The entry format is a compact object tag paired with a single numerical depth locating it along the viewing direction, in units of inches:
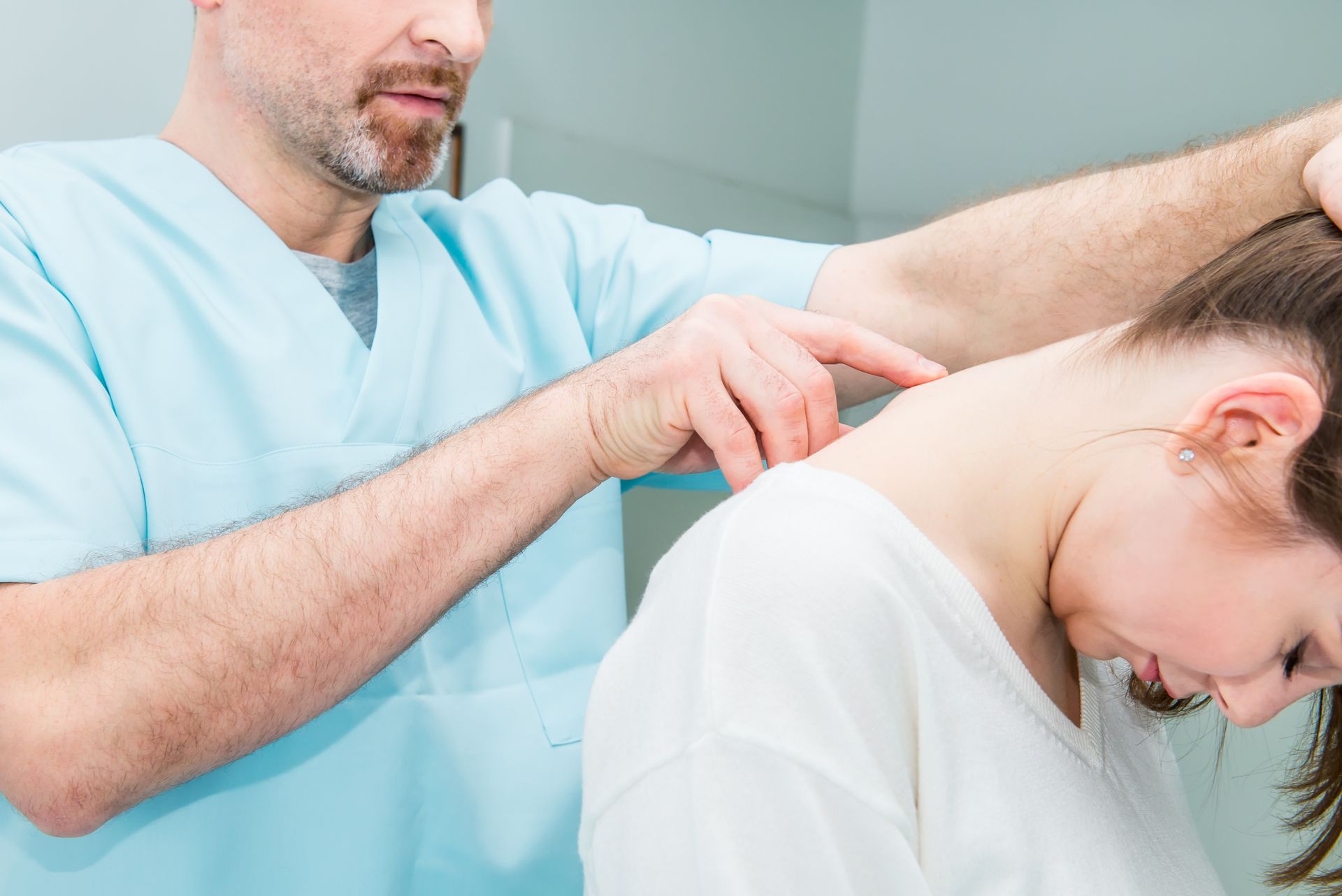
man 24.5
